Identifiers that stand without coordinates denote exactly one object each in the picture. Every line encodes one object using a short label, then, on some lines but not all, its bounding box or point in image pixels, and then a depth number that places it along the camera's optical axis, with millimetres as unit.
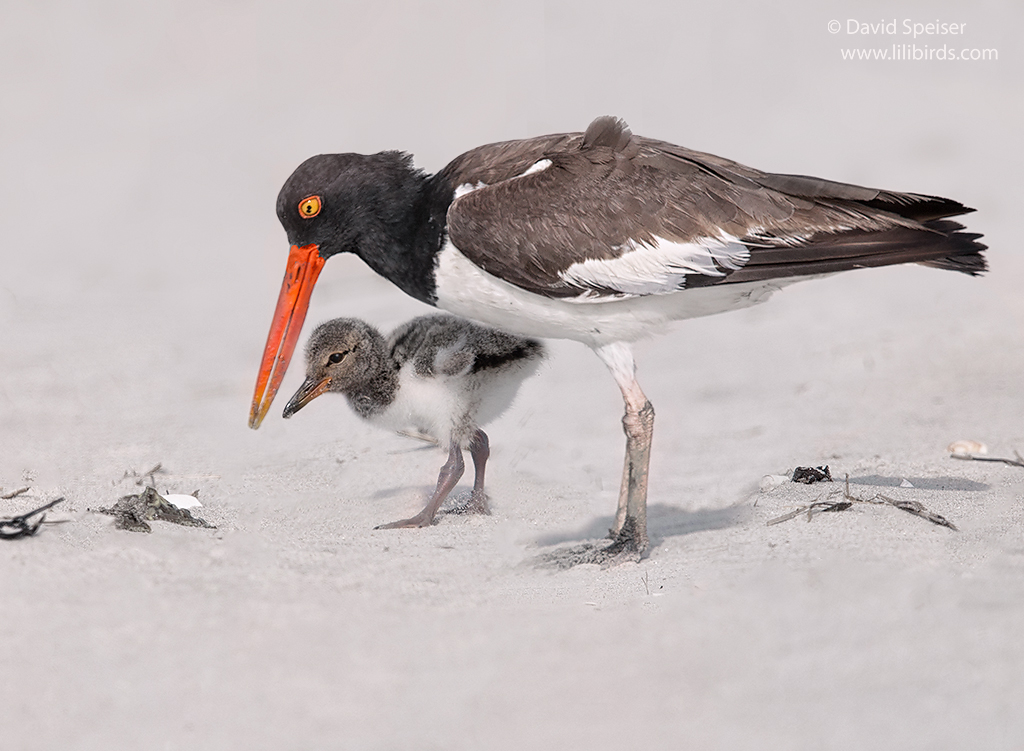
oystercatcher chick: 12867
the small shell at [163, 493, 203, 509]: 12594
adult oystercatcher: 10992
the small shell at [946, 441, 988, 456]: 13923
